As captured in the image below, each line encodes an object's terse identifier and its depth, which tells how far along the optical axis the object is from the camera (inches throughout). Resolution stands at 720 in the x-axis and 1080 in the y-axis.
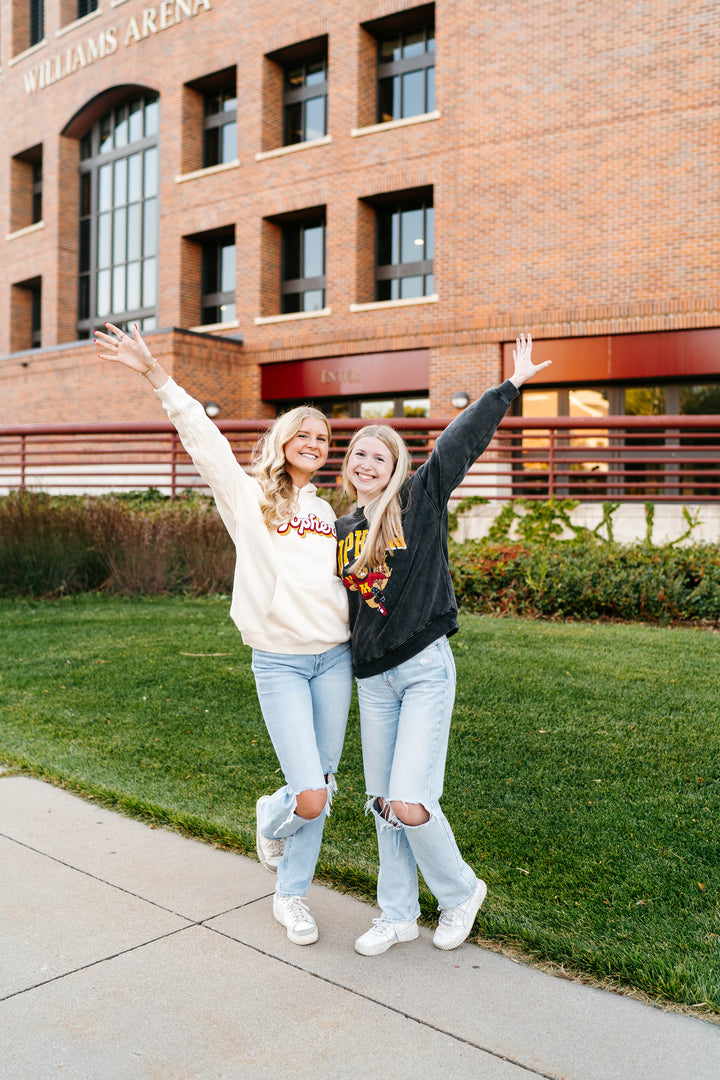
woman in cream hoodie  118.6
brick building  706.8
